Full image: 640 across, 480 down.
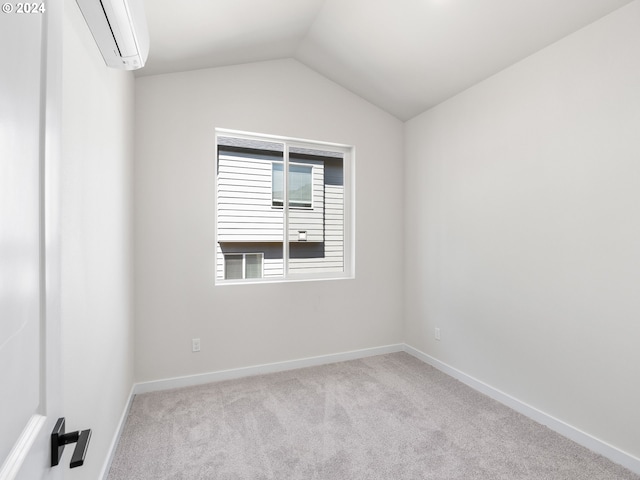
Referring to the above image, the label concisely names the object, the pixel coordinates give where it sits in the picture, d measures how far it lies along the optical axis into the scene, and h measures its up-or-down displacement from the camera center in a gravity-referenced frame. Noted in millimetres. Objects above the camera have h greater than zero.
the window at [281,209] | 3182 +333
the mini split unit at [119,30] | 1255 +873
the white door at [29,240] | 476 +4
